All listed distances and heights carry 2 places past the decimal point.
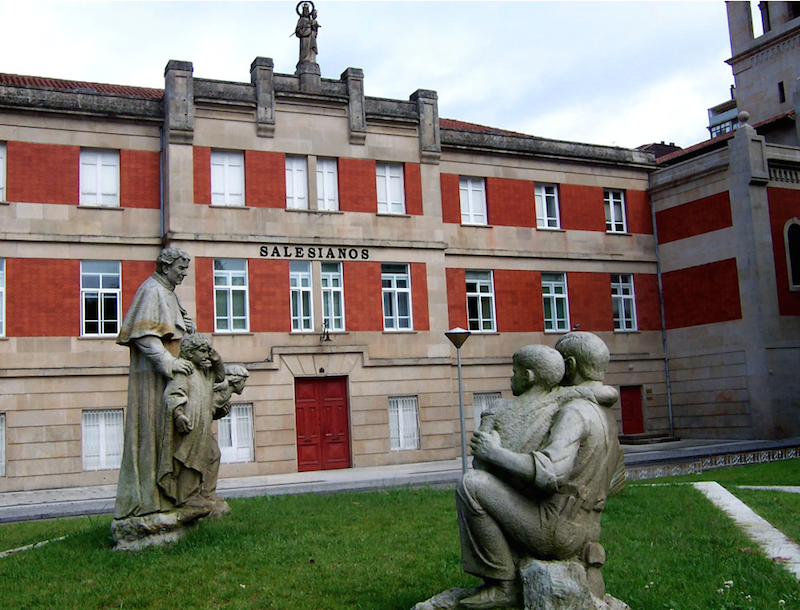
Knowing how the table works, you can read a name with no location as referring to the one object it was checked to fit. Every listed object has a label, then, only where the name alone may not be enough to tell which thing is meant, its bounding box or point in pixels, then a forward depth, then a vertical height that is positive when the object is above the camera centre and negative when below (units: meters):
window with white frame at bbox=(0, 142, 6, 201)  22.22 +6.10
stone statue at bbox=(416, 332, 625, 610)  4.47 -0.67
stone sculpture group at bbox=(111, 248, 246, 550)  7.89 -0.39
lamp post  19.06 +0.92
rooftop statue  26.03 +11.10
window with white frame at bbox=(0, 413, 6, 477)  21.27 -1.22
